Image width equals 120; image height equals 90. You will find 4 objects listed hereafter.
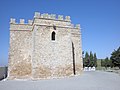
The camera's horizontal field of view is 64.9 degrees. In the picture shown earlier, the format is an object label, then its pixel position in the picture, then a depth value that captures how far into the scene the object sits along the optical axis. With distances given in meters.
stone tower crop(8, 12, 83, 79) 8.75
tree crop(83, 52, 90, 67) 26.56
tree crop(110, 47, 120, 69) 21.55
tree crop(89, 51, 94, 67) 26.64
